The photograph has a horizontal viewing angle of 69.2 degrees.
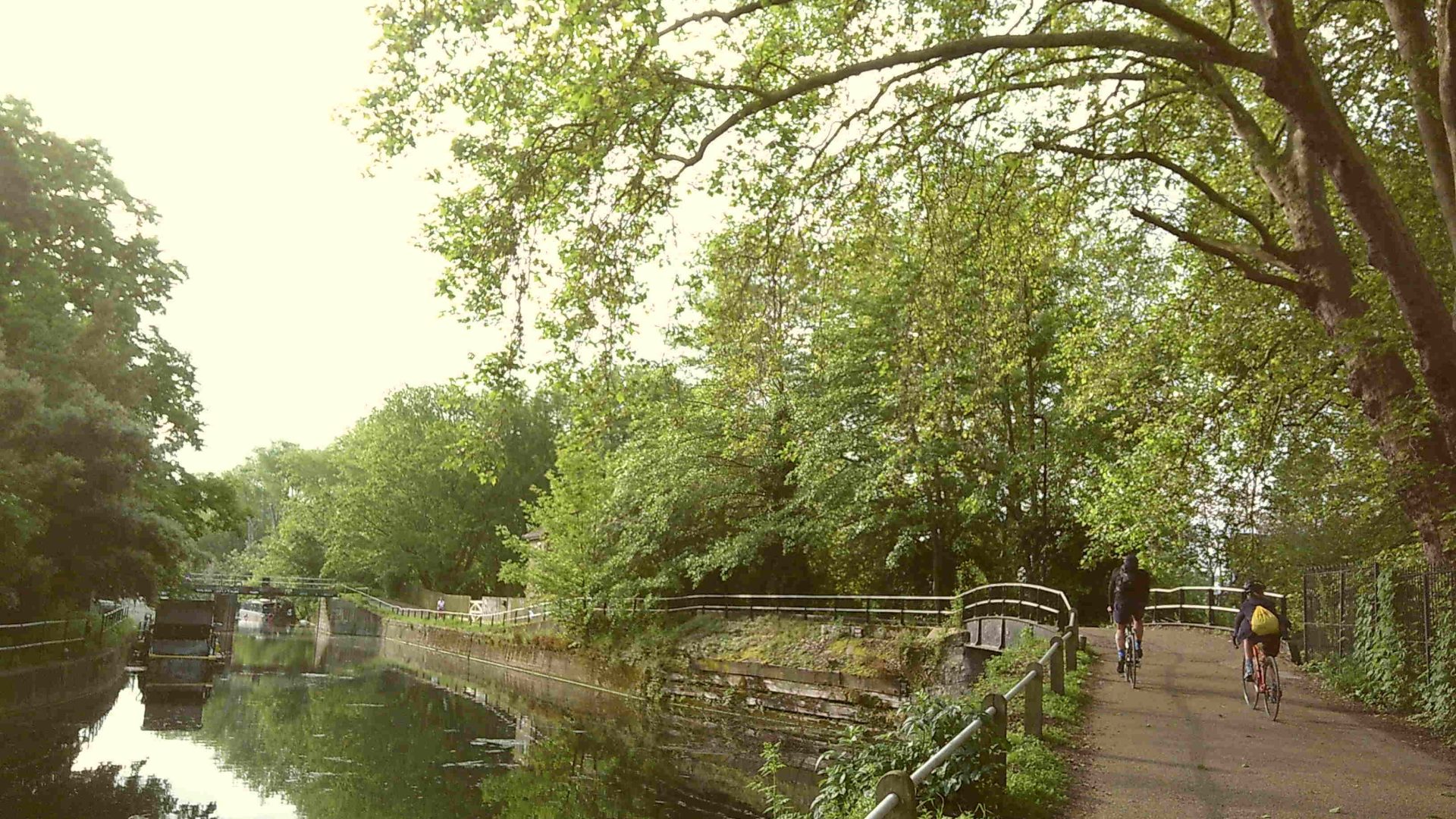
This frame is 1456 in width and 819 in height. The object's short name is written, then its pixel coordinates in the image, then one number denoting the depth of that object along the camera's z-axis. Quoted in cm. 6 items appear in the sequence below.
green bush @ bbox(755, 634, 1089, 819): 829
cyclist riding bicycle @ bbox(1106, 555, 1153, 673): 1553
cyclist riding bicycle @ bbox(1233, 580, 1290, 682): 1267
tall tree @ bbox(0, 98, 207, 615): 2177
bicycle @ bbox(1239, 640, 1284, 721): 1305
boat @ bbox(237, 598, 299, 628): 9700
